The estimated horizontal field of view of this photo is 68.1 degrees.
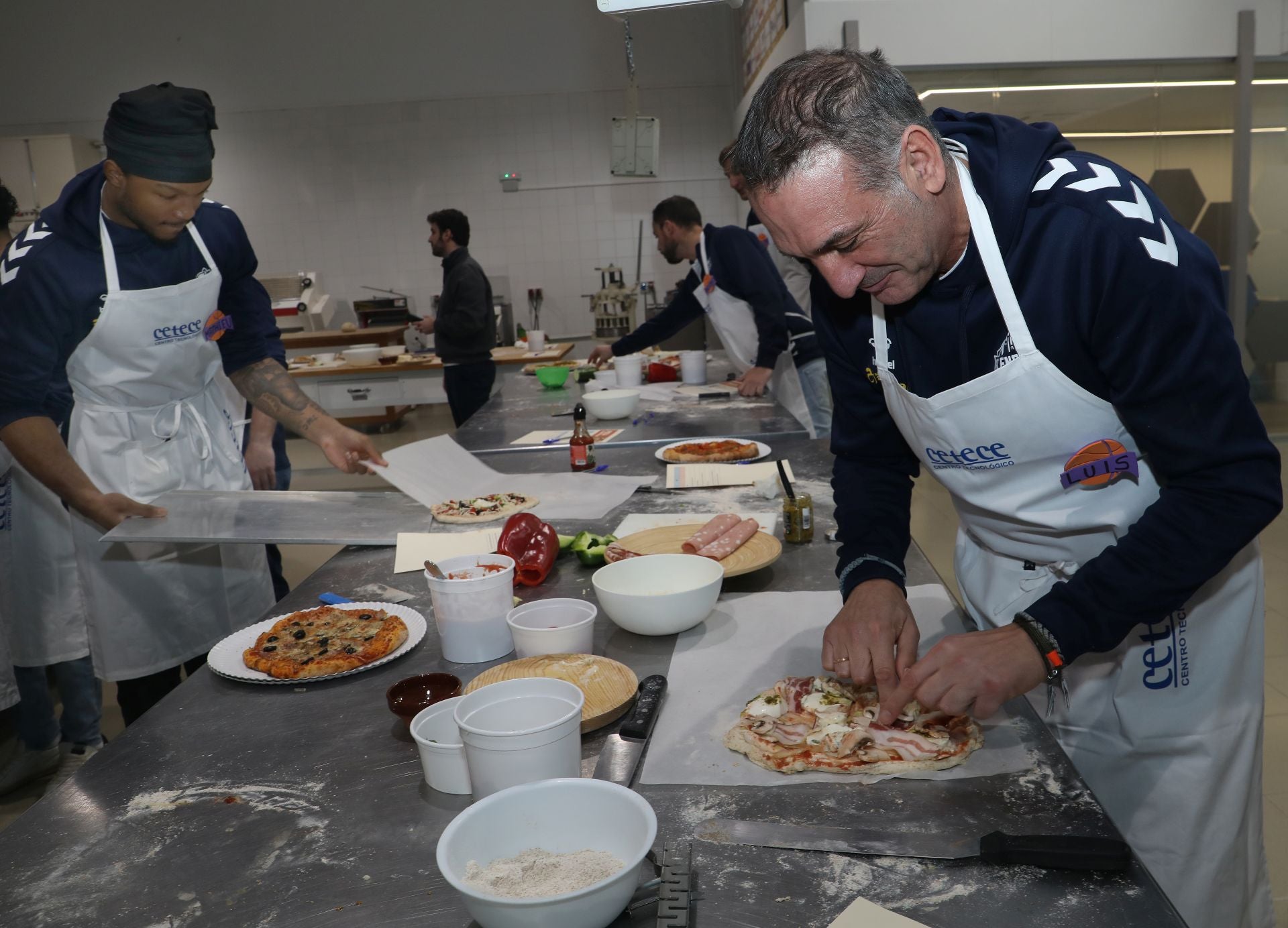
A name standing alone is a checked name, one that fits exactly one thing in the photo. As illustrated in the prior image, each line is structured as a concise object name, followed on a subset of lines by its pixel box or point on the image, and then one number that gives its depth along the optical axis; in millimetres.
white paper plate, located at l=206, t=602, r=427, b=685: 1450
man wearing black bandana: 2154
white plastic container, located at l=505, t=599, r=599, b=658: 1373
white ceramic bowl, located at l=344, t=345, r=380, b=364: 6527
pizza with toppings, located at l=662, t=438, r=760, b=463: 2732
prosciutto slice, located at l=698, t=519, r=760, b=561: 1774
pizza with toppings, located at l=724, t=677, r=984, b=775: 1101
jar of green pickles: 1937
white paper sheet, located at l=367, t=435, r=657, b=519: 2395
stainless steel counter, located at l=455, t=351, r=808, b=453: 3271
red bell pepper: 1801
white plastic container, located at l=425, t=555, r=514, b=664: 1429
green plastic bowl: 4676
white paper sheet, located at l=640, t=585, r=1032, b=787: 1113
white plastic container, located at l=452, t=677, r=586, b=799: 998
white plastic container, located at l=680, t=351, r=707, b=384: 4383
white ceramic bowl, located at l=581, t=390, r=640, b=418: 3518
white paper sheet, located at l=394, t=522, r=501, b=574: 1961
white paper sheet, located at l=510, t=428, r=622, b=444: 3271
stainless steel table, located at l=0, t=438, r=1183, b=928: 889
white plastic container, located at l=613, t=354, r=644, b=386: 4246
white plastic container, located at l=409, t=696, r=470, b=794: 1083
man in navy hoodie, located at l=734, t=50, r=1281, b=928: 1095
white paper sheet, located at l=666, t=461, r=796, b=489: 2486
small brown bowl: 1271
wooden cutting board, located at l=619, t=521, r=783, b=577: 1731
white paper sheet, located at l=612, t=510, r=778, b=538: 2070
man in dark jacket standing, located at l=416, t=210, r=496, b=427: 5945
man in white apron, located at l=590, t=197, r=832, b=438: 4184
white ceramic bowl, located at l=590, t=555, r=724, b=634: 1468
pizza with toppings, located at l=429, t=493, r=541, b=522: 2246
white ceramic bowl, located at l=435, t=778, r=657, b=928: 820
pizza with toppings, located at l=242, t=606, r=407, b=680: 1446
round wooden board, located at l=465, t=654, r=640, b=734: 1237
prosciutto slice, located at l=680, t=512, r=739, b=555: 1812
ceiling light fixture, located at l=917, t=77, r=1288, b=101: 4941
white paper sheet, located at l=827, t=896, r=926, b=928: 845
